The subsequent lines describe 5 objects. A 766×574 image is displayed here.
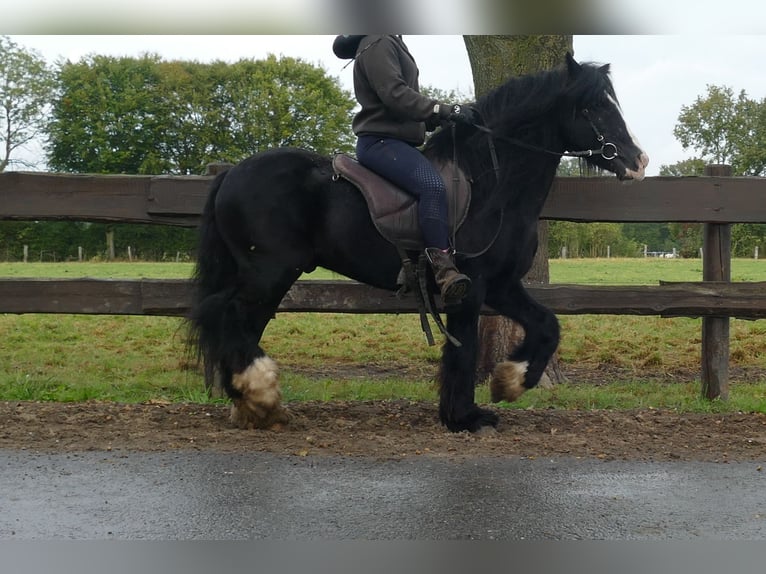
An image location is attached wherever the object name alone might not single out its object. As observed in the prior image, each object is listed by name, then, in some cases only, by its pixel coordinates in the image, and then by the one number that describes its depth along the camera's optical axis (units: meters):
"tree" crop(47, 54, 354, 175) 46.69
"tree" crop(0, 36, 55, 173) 40.59
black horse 5.34
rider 5.08
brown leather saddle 5.21
